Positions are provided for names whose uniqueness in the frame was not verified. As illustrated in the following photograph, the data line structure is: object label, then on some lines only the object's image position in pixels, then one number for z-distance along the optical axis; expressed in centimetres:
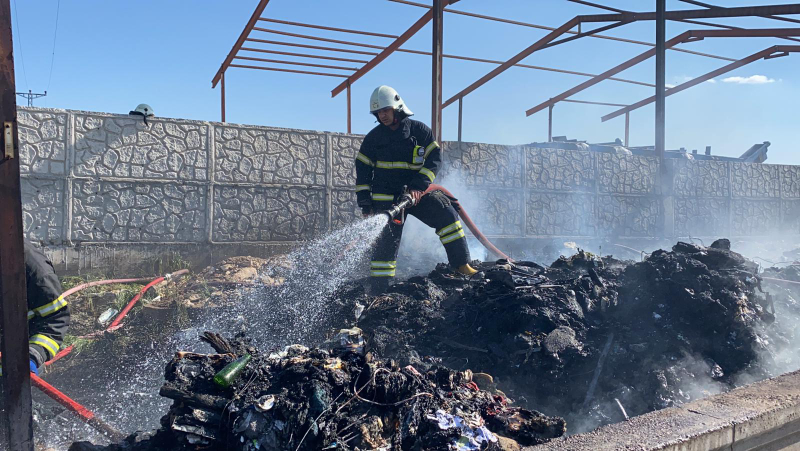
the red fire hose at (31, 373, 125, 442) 292
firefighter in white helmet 585
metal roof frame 888
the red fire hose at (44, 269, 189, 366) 546
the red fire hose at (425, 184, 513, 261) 748
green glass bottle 254
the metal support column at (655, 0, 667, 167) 1062
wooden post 187
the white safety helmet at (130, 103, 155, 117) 764
